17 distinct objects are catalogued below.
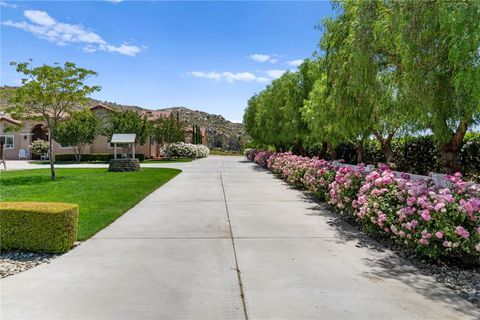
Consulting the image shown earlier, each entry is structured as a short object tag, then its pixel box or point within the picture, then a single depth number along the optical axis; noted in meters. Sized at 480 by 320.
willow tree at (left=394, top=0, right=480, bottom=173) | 5.33
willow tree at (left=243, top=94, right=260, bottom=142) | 36.38
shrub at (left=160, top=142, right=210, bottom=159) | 48.67
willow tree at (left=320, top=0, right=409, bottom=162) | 7.83
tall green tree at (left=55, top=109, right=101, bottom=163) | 38.19
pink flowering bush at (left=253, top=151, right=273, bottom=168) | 30.05
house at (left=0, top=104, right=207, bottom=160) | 47.47
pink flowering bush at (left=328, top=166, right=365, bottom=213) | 8.61
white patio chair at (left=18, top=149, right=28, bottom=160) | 47.00
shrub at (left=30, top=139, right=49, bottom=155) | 43.62
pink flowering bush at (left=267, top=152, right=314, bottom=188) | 15.17
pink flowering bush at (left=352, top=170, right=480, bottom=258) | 5.11
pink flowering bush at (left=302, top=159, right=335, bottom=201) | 11.38
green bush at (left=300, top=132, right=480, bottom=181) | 11.74
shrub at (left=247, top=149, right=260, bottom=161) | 44.41
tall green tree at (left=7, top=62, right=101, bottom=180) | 17.17
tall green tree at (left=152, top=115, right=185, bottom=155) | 47.66
